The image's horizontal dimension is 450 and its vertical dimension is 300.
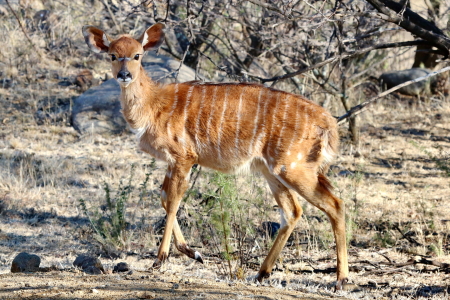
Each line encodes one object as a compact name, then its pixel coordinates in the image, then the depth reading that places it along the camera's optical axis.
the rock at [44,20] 27.27
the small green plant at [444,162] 14.90
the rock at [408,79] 24.84
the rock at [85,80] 24.27
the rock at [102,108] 21.59
